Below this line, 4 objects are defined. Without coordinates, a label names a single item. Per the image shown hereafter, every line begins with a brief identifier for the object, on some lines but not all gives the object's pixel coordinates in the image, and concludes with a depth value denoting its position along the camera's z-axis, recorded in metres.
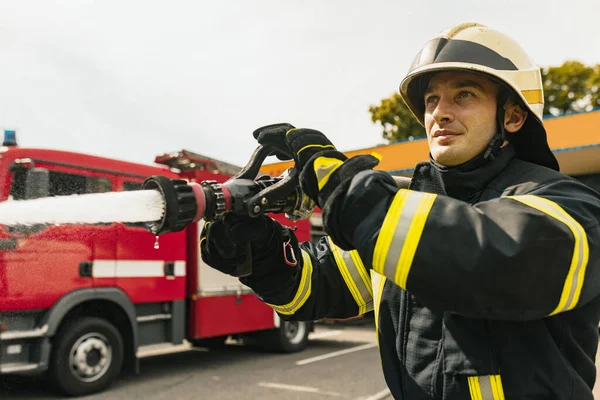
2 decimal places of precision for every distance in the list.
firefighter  1.14
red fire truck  5.02
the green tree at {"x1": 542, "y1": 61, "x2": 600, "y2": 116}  26.89
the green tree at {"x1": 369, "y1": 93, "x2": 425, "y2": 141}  26.92
